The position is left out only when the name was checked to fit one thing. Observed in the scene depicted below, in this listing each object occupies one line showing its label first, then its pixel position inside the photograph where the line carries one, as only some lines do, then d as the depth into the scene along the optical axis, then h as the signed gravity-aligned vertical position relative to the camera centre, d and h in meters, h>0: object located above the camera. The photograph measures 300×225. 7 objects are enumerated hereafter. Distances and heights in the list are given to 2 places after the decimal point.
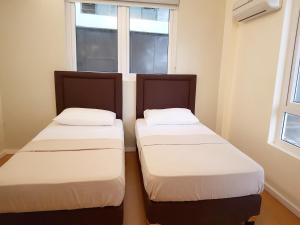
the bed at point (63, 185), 1.26 -0.70
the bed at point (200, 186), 1.40 -0.76
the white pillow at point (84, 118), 2.40 -0.52
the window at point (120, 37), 2.75 +0.54
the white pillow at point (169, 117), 2.60 -0.53
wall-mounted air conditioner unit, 2.04 +0.77
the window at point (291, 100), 1.94 -0.21
